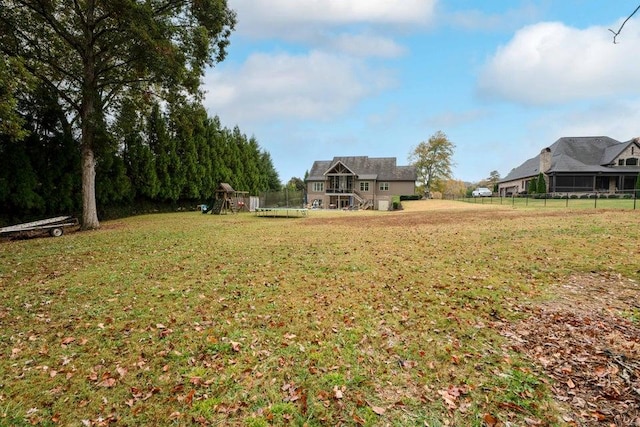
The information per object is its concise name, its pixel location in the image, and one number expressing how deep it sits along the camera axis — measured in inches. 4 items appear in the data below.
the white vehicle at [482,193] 2032.5
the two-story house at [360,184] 1788.9
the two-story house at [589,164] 1434.5
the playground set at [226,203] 1053.3
